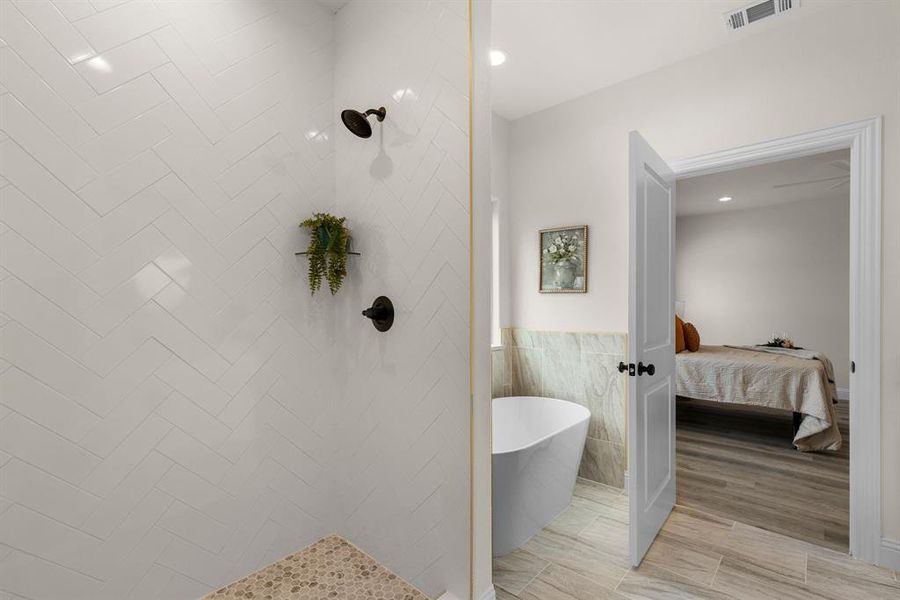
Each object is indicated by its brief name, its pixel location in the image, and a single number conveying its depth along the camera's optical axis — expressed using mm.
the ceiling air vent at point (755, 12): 2025
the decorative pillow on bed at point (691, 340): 4570
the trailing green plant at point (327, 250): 1727
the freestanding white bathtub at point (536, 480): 2010
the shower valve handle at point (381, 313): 1666
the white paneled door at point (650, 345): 1950
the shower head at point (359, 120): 1594
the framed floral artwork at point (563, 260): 2963
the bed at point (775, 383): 3459
